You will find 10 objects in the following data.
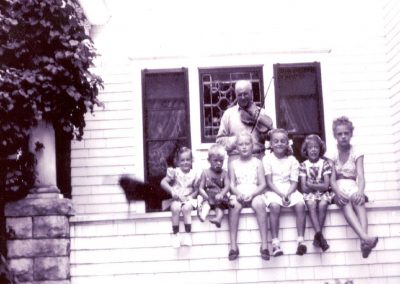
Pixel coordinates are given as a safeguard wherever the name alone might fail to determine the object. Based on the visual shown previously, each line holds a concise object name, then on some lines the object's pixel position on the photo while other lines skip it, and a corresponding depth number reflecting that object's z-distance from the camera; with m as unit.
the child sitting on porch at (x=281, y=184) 6.94
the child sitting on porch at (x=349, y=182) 6.94
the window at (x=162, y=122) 9.25
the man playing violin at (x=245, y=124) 7.43
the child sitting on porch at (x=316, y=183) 6.99
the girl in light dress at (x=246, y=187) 6.93
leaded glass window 9.34
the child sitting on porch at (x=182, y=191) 7.02
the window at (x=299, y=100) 9.34
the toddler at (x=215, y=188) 6.97
